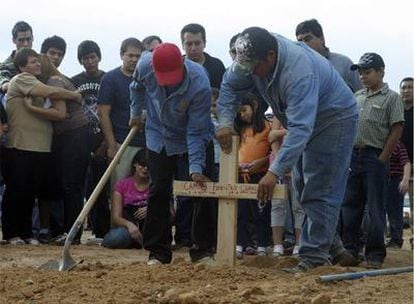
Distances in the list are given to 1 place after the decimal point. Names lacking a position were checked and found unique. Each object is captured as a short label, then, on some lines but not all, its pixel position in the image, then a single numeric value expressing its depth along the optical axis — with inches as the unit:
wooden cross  347.9
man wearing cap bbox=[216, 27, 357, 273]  308.4
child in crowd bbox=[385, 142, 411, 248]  522.8
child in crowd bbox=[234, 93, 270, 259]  443.7
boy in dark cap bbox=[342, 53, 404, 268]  387.0
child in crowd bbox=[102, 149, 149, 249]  463.6
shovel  346.9
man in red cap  349.8
